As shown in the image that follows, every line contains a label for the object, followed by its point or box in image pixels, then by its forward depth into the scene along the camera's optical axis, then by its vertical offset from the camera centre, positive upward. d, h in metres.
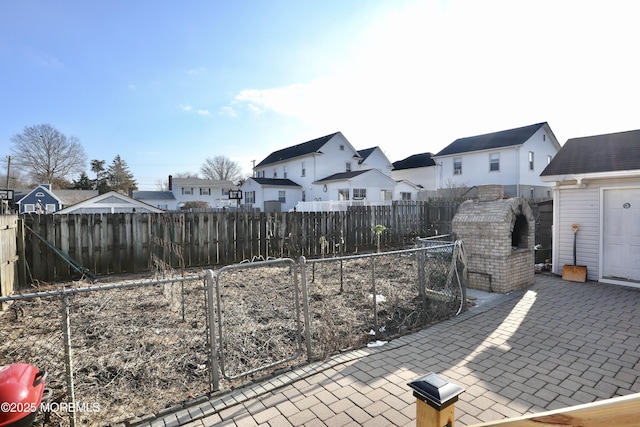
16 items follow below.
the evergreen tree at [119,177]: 50.86 +5.29
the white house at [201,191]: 47.25 +2.48
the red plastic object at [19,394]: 2.03 -1.29
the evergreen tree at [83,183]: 47.26 +3.94
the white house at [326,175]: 25.48 +2.72
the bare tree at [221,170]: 63.06 +7.54
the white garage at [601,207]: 7.16 -0.18
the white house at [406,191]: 28.89 +1.17
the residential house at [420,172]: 30.77 +3.38
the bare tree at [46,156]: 41.94 +7.55
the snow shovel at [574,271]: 7.65 -1.80
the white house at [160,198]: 45.19 +1.36
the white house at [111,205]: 18.84 +0.19
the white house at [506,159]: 23.36 +3.45
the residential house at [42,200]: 31.67 +0.95
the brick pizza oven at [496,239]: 6.63 -0.87
